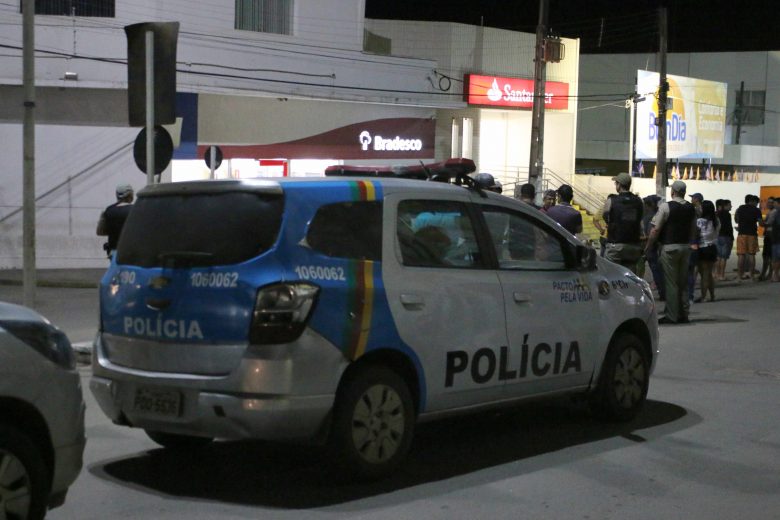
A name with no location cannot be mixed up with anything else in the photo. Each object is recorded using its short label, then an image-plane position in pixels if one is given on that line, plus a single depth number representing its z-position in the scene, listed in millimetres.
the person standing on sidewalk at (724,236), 22077
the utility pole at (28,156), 11164
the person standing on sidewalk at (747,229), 22828
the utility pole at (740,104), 56438
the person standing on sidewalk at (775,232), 22469
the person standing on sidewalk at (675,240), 14586
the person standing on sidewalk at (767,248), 23062
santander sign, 34781
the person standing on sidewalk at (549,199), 14094
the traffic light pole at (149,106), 11023
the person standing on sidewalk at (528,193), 12969
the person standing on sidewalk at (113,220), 12336
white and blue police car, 6035
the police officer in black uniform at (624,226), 13688
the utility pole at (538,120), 31844
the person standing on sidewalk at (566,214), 13055
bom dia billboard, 41719
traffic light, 11219
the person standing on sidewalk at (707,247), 18031
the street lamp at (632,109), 40156
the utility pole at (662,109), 35344
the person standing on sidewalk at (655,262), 16039
